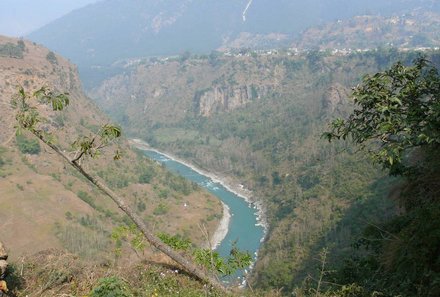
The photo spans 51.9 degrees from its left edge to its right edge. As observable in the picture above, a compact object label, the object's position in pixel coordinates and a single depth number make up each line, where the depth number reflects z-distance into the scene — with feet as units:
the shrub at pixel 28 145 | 243.81
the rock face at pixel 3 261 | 27.87
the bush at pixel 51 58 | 361.24
